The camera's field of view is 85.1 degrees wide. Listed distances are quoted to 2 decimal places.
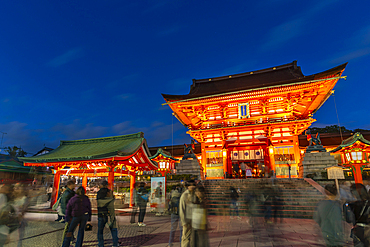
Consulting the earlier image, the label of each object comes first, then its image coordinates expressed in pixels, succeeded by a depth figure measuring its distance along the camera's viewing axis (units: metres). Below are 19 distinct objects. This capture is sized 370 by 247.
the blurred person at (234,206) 11.27
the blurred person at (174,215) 6.79
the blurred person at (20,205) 4.98
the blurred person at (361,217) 4.56
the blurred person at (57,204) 7.70
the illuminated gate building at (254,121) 19.59
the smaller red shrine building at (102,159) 12.94
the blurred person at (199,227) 4.59
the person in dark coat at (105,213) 6.08
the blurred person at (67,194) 7.14
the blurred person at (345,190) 11.96
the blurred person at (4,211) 4.60
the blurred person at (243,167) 22.48
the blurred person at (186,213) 4.75
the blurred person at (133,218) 10.33
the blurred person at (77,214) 5.58
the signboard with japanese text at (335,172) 13.82
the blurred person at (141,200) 9.55
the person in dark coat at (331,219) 4.20
